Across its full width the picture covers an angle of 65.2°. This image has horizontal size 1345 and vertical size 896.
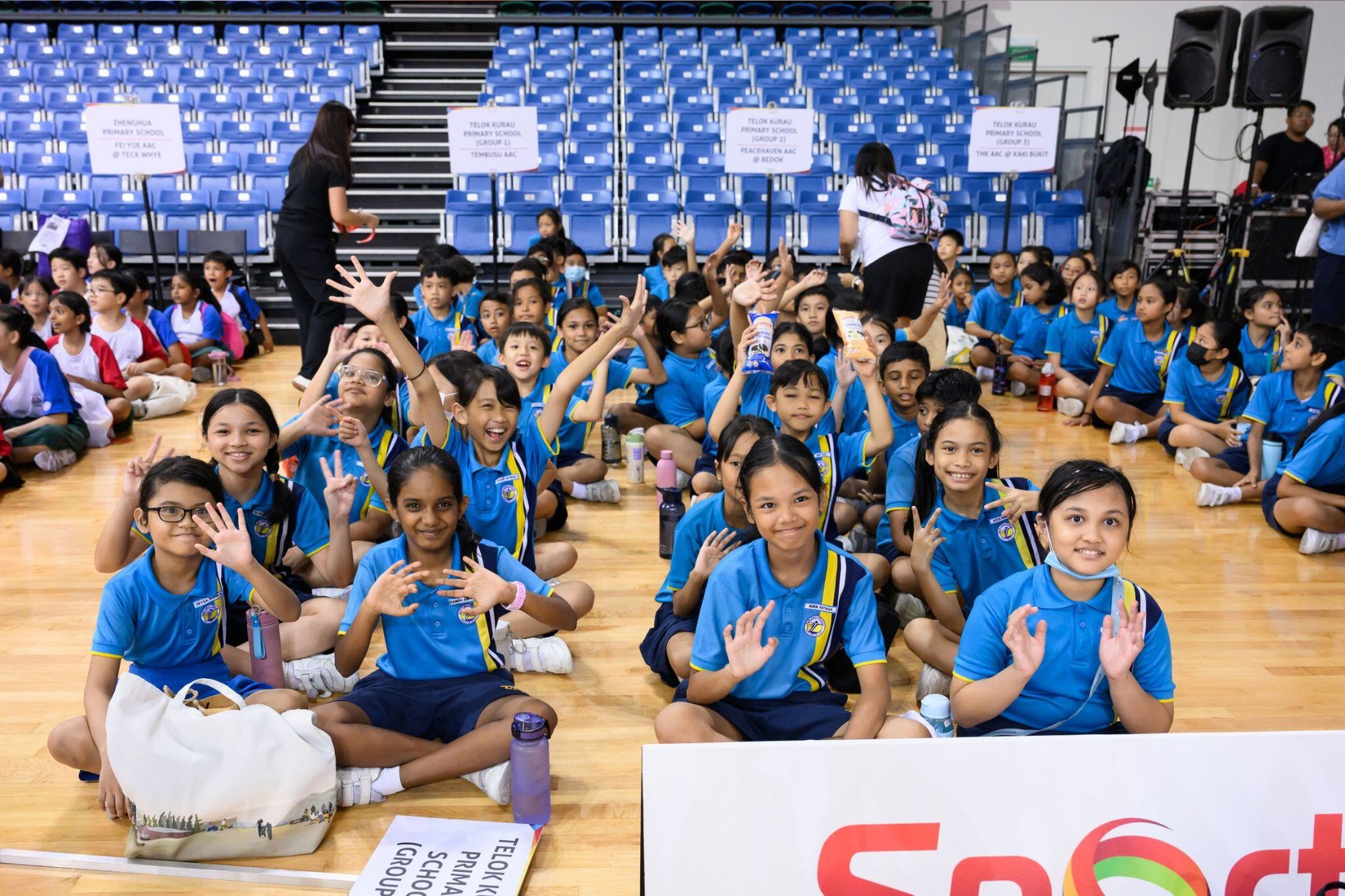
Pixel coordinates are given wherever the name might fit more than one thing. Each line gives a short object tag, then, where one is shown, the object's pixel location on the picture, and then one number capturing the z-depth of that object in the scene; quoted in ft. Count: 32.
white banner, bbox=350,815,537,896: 6.44
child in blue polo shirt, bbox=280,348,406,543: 10.38
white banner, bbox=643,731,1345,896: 4.73
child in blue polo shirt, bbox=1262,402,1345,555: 12.72
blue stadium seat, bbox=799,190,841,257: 29.12
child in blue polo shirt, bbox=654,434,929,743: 7.14
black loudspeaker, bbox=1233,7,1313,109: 21.40
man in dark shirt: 27.45
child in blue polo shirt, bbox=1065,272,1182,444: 17.66
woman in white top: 17.33
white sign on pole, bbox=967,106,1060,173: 23.49
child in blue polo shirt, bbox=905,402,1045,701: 8.79
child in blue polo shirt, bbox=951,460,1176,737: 6.39
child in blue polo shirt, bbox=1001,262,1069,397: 21.52
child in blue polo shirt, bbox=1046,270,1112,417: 19.61
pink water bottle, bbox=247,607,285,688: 8.30
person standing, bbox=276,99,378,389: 17.24
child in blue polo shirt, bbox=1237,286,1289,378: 16.70
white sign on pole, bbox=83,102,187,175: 19.74
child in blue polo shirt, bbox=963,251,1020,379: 23.30
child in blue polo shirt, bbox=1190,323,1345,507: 13.74
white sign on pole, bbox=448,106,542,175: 19.26
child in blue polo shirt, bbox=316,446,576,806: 7.43
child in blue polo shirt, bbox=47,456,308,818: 7.44
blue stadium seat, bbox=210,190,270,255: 29.25
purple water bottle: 7.07
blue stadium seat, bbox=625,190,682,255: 29.27
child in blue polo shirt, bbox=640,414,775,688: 8.80
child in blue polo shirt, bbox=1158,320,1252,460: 16.08
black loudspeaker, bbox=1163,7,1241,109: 21.79
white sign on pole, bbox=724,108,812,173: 20.84
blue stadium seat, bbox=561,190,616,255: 28.89
